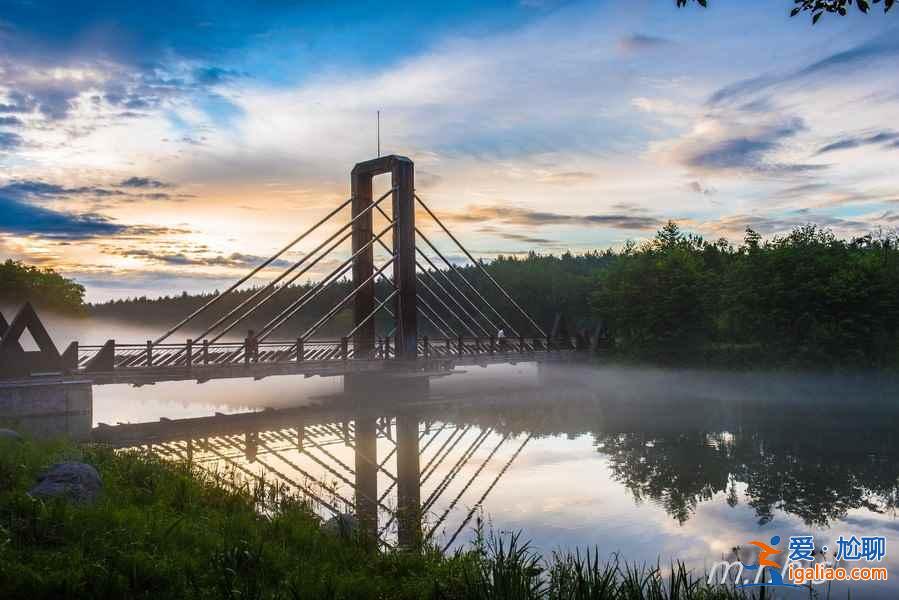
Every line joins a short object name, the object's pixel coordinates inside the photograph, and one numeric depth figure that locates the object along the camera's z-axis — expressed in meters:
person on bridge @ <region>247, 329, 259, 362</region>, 27.49
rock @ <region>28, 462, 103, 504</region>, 8.38
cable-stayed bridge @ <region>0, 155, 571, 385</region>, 23.36
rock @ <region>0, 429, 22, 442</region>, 13.30
